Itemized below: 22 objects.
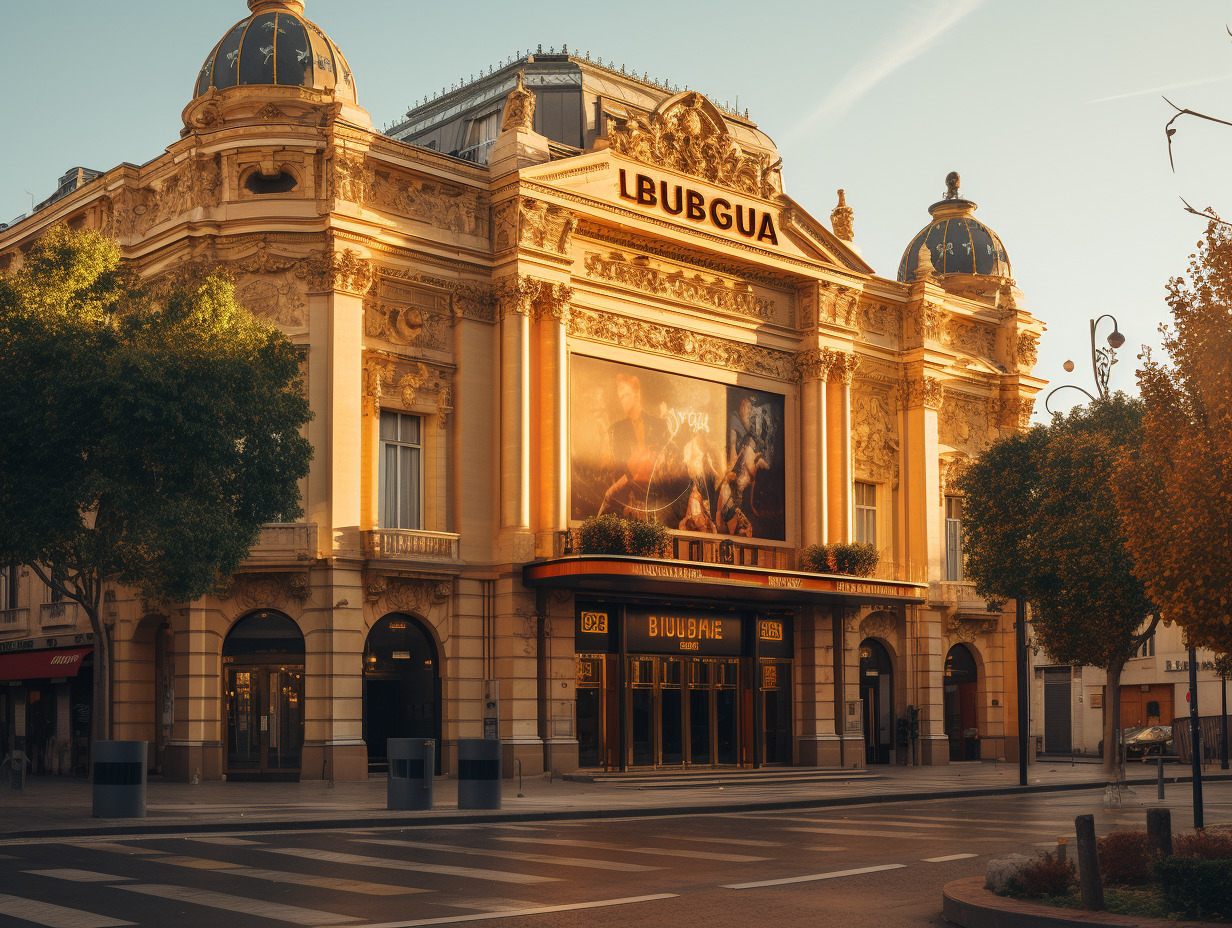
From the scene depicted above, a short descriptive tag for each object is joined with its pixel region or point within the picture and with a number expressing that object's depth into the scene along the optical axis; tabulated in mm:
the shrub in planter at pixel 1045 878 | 13234
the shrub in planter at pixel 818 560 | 44594
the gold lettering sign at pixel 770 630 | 44594
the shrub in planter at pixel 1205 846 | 13820
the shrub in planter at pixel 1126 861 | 13914
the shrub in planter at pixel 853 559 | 44688
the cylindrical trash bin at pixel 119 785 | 23453
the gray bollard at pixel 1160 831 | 14047
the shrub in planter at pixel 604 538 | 38125
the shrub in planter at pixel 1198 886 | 11734
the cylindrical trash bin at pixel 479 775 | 25719
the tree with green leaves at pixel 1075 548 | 36875
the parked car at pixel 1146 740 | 55828
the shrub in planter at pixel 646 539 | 38419
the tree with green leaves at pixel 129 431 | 25594
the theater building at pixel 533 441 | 35969
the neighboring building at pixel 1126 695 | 61781
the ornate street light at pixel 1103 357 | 41250
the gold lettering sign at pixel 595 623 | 39750
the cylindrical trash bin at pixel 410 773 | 25719
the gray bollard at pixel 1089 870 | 12273
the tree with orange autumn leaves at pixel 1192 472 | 15805
